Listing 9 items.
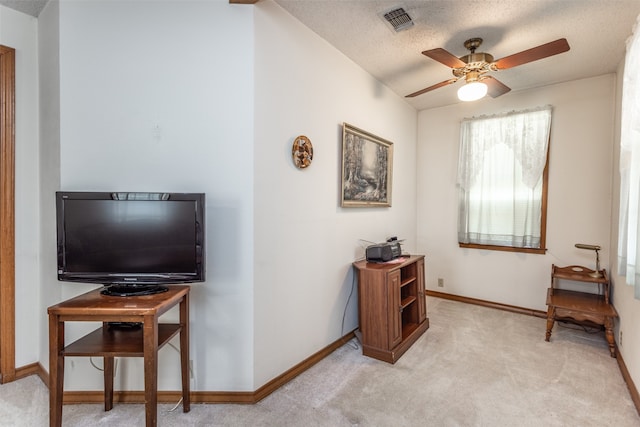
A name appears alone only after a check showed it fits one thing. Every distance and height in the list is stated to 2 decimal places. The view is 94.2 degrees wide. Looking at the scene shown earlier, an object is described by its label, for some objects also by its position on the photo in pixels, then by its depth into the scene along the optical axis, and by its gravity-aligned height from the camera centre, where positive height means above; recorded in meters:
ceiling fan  2.13 +1.11
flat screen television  1.64 -0.18
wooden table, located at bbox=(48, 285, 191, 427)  1.40 -0.67
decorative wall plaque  2.23 +0.43
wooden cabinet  2.47 -0.87
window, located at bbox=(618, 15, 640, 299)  1.69 +0.24
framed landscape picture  2.77 +0.41
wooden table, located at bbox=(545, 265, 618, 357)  2.58 -0.87
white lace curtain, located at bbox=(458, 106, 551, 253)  3.40 +0.35
